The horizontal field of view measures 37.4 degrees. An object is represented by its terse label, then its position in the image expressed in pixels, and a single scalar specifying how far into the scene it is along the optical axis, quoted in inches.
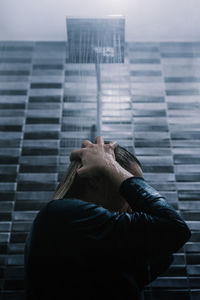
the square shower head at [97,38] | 62.3
